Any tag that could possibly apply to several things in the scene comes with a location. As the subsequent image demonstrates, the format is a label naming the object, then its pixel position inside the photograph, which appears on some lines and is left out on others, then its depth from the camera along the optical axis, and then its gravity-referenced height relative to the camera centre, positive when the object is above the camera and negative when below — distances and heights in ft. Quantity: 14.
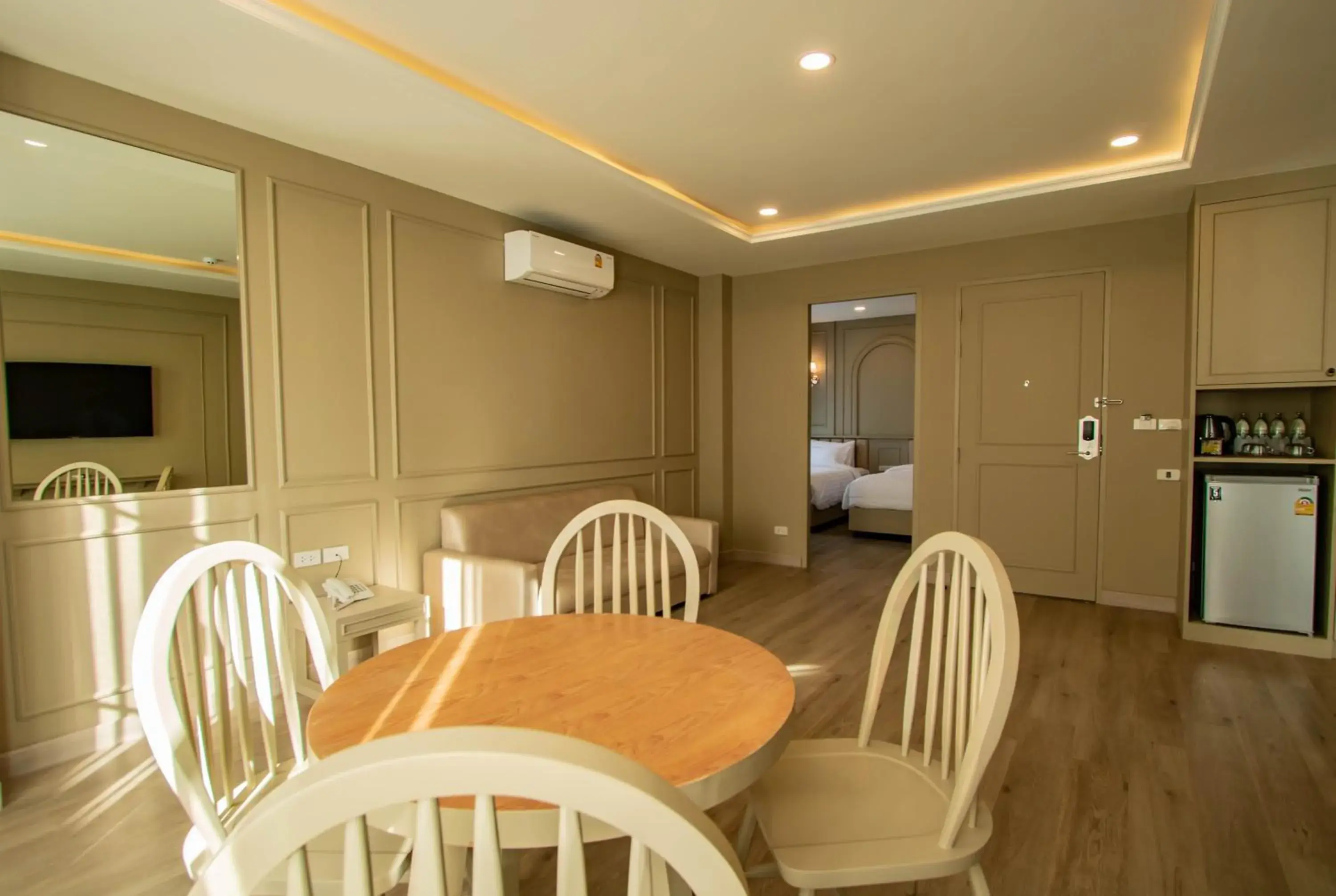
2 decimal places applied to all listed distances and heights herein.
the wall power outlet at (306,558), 9.99 -1.90
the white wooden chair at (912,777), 3.84 -2.50
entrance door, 14.46 -0.04
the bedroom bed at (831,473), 23.21 -1.77
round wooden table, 3.41 -1.67
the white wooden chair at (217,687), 3.66 -1.57
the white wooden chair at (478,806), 1.62 -0.93
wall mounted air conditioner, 12.67 +3.23
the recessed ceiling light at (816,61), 8.07 +4.46
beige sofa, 10.30 -2.22
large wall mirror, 7.75 +1.48
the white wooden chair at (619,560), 6.75 -1.37
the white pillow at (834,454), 27.55 -1.18
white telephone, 9.30 -2.28
